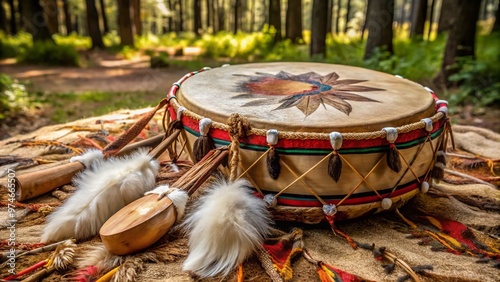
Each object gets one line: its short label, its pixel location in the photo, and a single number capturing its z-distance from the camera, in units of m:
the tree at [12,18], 12.92
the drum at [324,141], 1.45
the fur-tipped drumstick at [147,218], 1.28
